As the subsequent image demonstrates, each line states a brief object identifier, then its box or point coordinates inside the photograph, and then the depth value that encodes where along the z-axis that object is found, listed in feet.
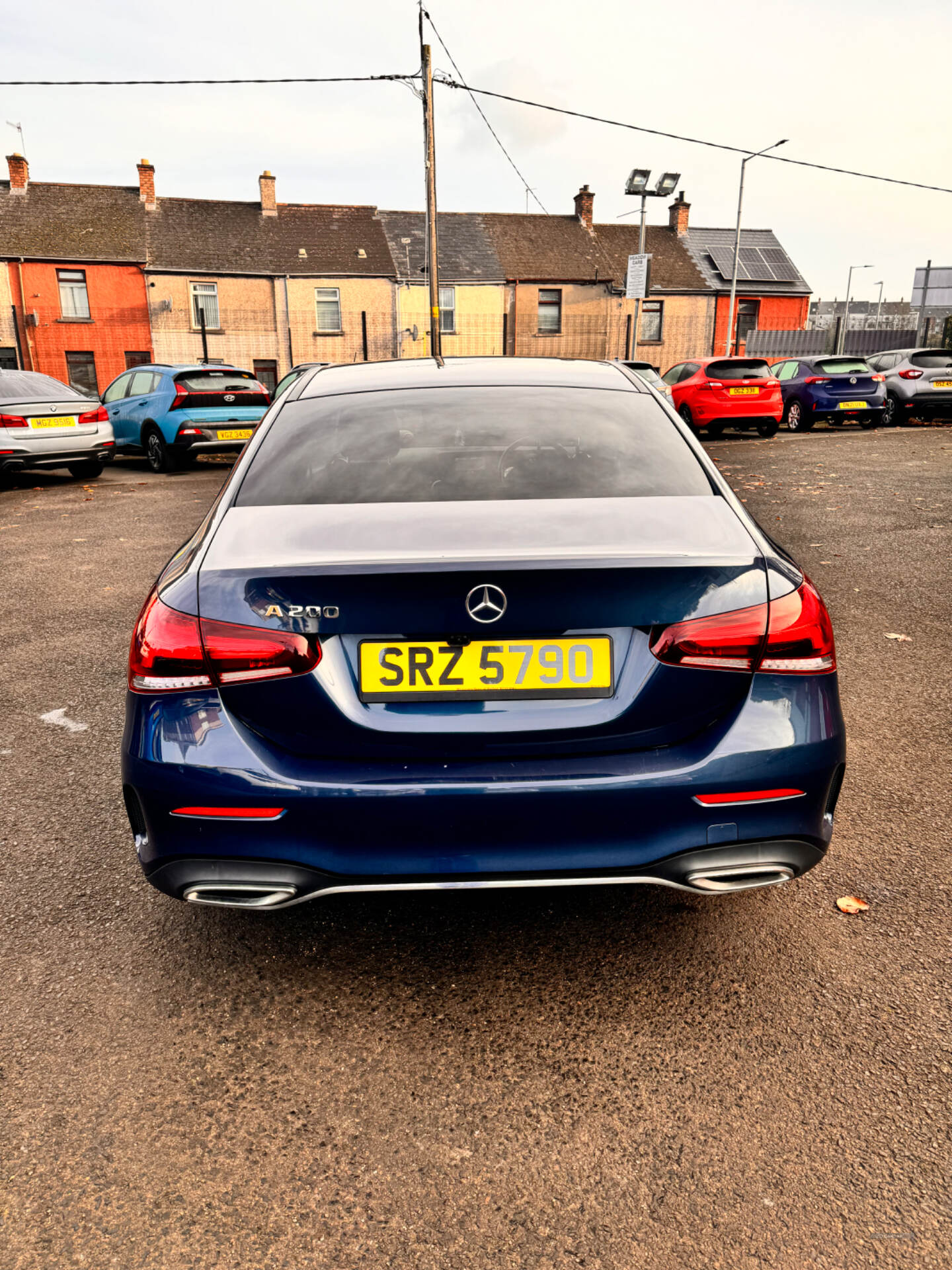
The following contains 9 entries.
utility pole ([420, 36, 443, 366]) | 72.69
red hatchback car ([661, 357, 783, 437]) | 61.67
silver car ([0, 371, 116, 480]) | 41.32
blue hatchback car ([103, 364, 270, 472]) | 47.19
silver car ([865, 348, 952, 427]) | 66.90
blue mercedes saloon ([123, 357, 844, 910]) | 6.87
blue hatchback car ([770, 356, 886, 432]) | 64.90
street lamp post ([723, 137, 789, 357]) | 112.43
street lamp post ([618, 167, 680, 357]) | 96.32
